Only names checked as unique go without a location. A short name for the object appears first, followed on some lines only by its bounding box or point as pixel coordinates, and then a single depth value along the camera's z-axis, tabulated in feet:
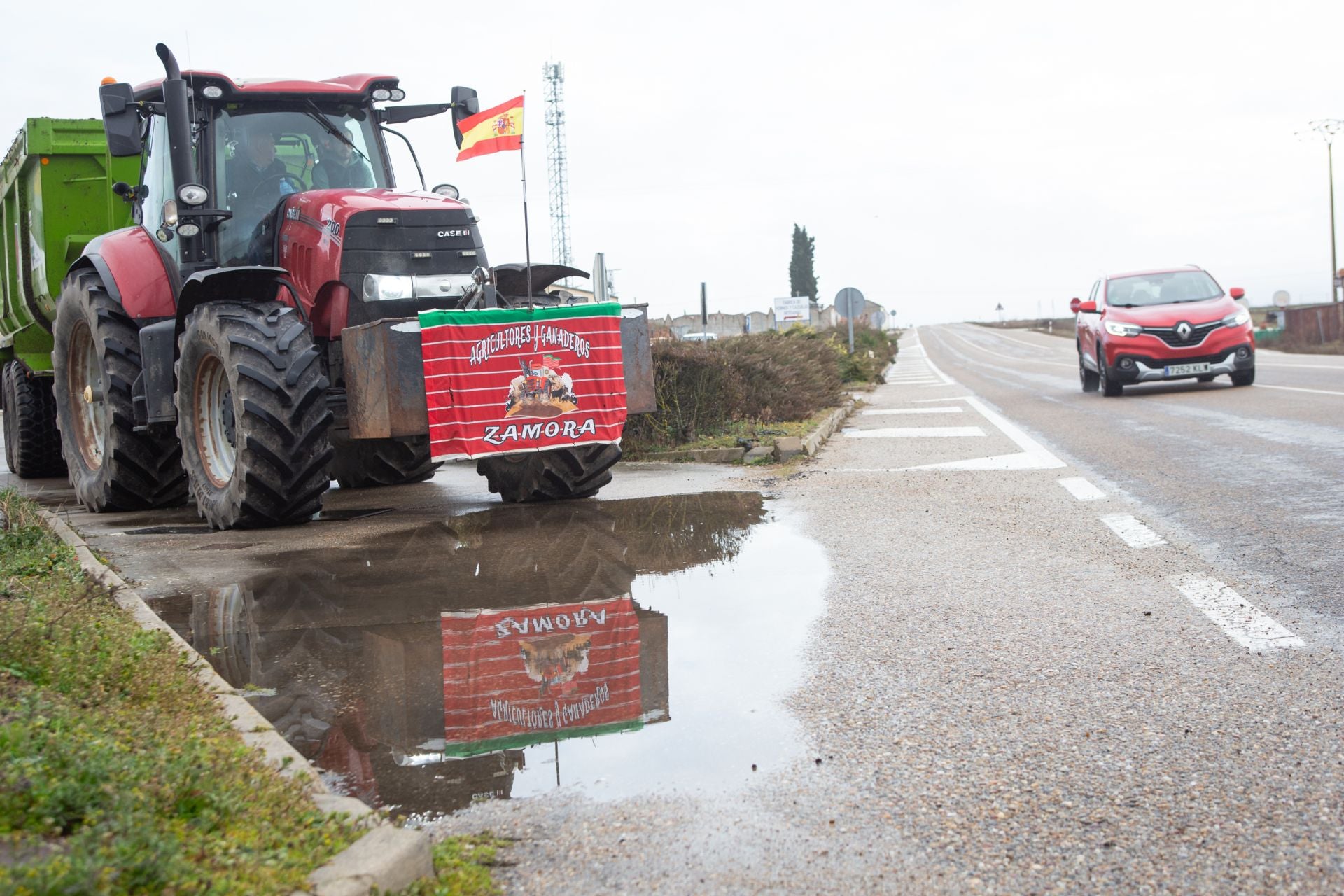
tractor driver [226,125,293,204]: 29.17
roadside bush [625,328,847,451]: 44.95
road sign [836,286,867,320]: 104.58
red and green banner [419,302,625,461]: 25.84
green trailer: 36.22
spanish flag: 27.99
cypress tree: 447.42
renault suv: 62.64
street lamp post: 155.33
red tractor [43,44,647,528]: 25.58
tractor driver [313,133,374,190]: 29.60
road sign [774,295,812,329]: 158.40
